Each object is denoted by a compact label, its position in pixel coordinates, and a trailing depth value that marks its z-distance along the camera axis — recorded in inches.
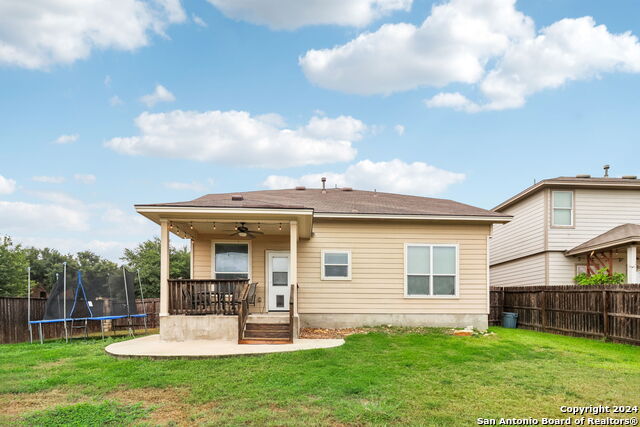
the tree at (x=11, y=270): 1151.0
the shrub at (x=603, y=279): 581.4
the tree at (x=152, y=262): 1330.0
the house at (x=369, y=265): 518.3
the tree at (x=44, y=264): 1572.3
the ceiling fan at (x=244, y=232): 467.6
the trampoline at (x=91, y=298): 506.9
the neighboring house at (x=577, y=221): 674.2
